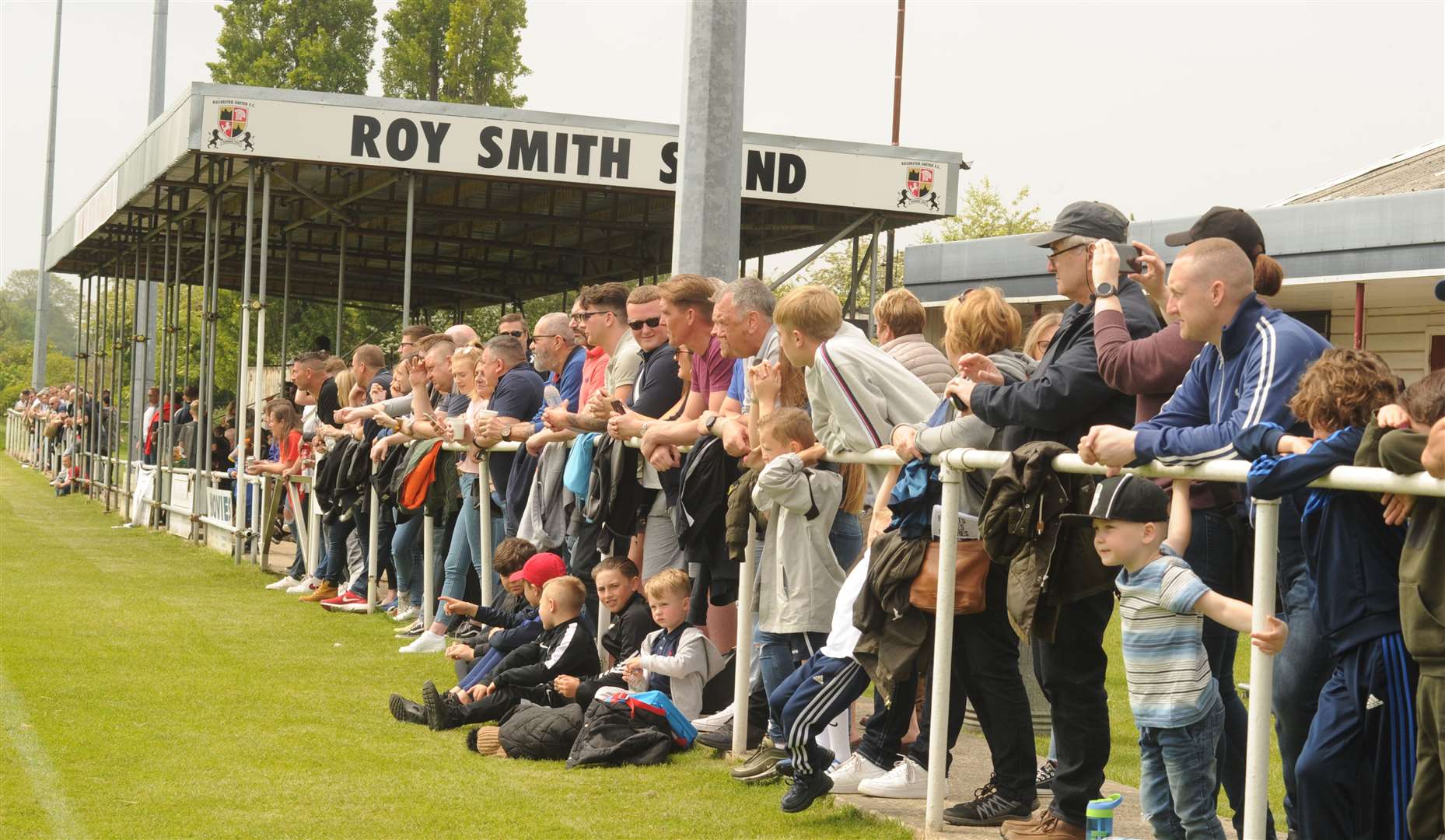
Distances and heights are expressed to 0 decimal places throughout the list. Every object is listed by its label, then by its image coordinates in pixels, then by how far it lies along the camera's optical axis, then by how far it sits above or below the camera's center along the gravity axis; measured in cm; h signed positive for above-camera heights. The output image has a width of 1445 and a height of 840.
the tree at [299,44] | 4878 +1111
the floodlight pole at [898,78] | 3738 +813
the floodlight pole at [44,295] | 4409 +285
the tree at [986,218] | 5247 +702
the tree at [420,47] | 4709 +1059
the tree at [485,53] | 4603 +1034
